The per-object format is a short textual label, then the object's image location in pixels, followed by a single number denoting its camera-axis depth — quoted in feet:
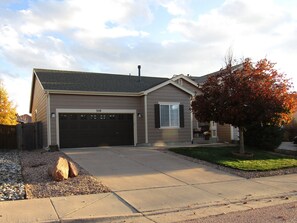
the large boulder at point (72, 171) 25.67
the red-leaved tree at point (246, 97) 36.26
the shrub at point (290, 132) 71.00
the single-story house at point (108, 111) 46.84
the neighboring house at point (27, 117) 158.77
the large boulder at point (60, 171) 24.25
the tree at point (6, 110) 79.11
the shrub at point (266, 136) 46.15
